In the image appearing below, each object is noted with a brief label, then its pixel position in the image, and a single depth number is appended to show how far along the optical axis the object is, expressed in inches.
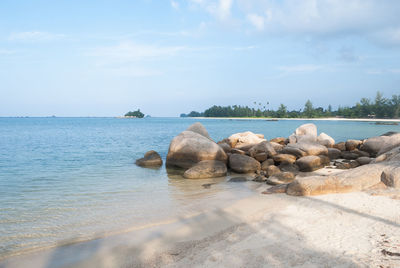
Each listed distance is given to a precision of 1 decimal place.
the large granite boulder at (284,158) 549.2
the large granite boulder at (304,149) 581.0
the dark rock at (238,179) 448.5
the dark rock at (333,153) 647.8
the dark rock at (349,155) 645.9
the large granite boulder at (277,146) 712.4
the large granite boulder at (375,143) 585.4
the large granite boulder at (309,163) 510.3
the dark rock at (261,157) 571.2
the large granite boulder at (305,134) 807.1
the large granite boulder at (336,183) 326.9
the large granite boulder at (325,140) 780.1
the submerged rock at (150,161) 610.8
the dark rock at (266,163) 537.6
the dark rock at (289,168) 503.2
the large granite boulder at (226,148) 649.4
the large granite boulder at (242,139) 788.4
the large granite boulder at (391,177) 318.7
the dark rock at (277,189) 345.4
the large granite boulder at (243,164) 520.4
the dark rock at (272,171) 469.0
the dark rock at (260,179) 437.3
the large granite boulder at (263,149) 580.4
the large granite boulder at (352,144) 736.3
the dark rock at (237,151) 619.4
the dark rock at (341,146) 759.1
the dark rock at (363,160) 522.6
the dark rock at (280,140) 882.9
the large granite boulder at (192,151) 542.9
